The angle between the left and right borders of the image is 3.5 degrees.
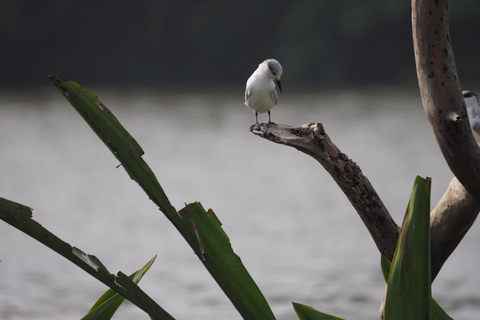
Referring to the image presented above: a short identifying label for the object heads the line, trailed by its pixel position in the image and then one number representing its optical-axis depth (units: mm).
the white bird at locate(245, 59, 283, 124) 20328
